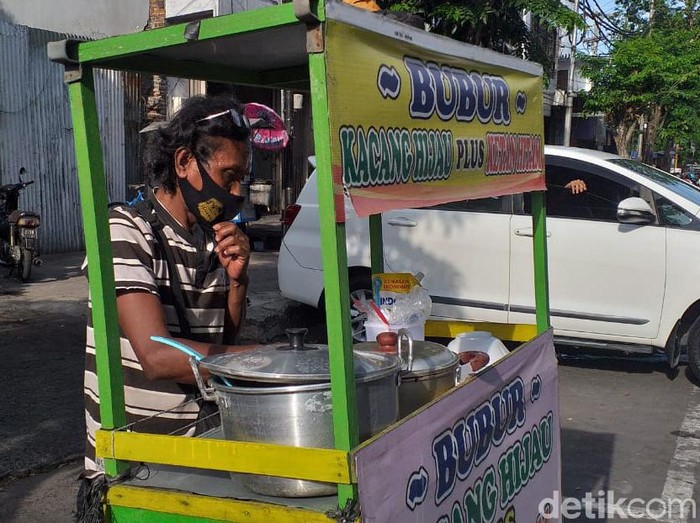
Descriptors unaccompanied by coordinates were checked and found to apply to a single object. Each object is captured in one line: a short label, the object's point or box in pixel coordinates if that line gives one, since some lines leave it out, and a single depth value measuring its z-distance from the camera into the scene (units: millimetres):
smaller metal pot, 2107
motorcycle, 8242
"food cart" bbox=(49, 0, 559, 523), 1596
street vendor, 2064
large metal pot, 1682
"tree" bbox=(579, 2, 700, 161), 17906
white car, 6094
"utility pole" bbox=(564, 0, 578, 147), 23719
